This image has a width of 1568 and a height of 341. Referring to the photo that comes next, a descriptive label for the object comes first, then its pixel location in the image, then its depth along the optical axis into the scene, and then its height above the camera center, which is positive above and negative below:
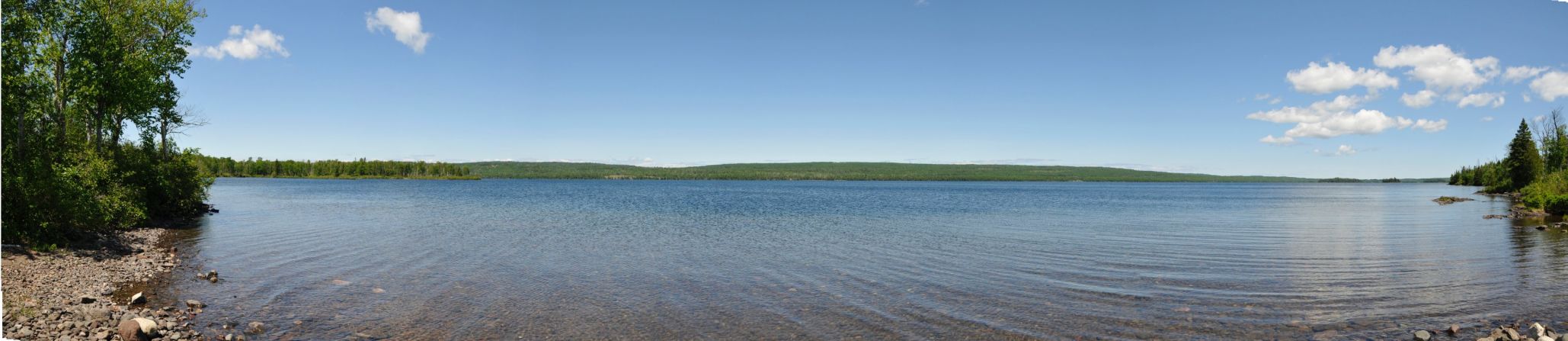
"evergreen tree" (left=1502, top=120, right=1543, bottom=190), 73.62 +2.10
